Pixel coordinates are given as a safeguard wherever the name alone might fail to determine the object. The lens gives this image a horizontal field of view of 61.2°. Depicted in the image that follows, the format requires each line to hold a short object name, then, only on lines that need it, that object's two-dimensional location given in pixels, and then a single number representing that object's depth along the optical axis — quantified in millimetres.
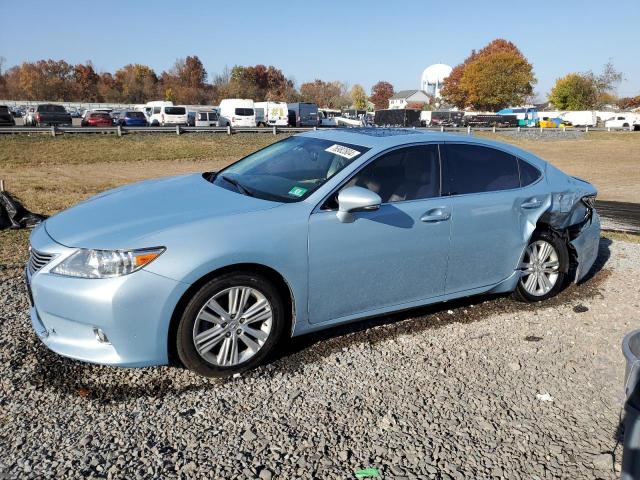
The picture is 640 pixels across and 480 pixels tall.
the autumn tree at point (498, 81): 94438
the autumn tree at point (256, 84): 94188
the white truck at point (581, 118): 73250
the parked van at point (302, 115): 44500
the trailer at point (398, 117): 47369
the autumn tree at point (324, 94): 117062
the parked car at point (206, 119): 40625
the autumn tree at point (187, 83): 94875
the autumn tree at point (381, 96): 155375
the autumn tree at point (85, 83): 90625
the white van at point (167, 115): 38906
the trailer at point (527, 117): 73569
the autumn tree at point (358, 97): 125119
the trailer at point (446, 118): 62031
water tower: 138750
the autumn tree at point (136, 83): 90812
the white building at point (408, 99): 146250
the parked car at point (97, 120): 33938
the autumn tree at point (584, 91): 85625
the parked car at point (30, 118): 32575
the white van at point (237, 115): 40938
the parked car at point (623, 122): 61062
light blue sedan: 3129
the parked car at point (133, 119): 35938
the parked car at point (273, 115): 44031
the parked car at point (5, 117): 29375
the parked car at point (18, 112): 50406
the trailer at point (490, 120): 64306
